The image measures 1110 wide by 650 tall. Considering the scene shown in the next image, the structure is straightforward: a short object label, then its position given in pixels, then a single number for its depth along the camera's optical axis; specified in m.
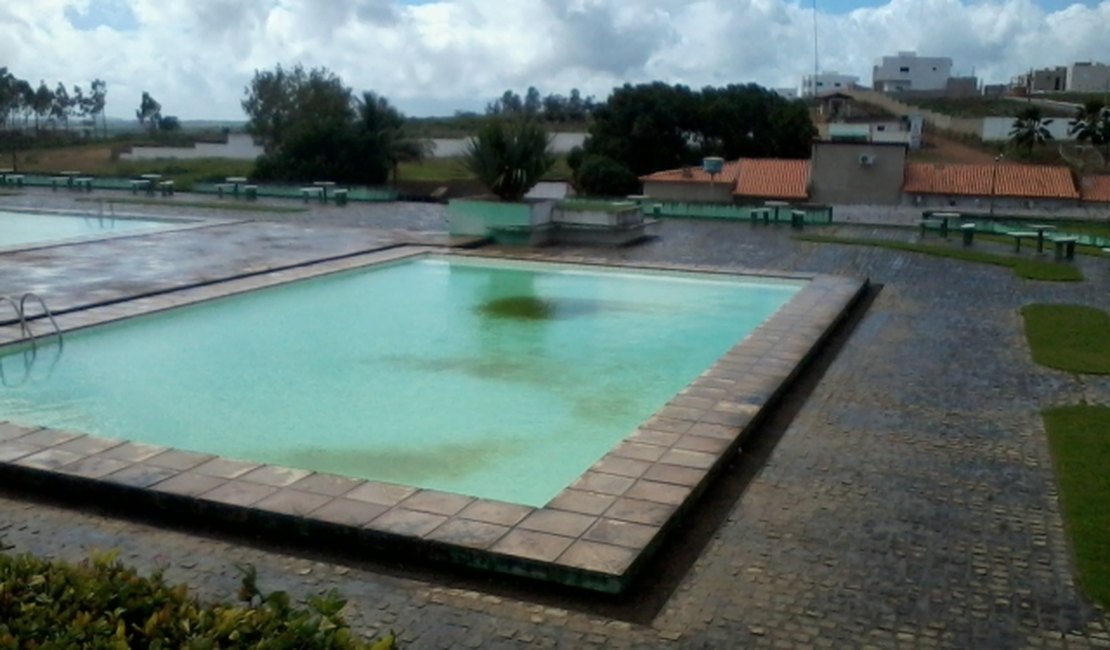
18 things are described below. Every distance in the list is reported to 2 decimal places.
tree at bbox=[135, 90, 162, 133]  76.69
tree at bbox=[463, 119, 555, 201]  16.48
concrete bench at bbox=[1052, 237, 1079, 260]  15.61
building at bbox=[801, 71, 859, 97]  70.51
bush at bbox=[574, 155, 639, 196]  34.34
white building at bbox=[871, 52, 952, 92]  97.12
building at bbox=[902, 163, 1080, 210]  28.61
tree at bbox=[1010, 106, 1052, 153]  40.12
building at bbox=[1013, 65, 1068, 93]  82.41
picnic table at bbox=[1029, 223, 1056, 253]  16.27
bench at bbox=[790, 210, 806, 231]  19.98
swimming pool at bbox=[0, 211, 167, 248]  17.20
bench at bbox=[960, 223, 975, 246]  17.41
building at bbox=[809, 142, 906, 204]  29.78
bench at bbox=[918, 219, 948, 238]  18.73
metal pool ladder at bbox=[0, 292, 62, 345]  8.97
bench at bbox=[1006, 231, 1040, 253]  16.53
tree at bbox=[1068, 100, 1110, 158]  38.84
